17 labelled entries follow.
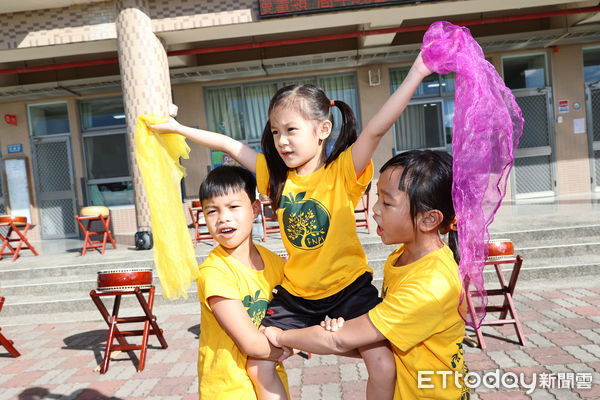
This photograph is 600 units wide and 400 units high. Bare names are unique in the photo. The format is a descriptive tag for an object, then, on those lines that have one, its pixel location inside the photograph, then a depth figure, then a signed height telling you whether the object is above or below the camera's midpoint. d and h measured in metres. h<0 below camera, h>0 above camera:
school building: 8.12 +1.88
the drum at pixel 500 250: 3.72 -0.87
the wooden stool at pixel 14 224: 7.47 -0.56
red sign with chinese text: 7.21 +2.76
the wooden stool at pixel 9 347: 4.28 -1.54
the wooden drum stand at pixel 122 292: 3.83 -0.98
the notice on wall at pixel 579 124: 9.94 +0.48
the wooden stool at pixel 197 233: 7.34 -0.96
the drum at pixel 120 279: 3.89 -0.87
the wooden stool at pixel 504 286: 3.63 -1.24
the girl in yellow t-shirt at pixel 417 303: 1.32 -0.45
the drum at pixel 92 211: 7.67 -0.45
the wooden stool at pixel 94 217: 7.45 -0.54
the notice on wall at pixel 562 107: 9.94 +0.92
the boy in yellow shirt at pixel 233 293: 1.50 -0.44
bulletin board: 10.63 +0.09
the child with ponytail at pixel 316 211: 1.68 -0.18
